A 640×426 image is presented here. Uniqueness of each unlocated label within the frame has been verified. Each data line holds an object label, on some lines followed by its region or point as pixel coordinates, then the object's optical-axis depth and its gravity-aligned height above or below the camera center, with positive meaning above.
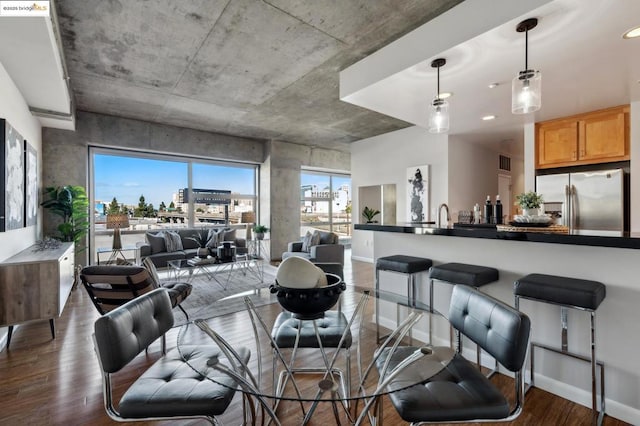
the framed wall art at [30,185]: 3.75 +0.36
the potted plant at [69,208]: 4.66 +0.06
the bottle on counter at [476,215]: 3.39 -0.06
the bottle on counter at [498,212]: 2.69 -0.01
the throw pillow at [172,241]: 5.78 -0.58
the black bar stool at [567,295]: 1.68 -0.50
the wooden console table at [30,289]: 2.74 -0.73
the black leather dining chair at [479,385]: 1.19 -0.77
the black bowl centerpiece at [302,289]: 1.40 -0.36
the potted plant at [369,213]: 7.23 -0.05
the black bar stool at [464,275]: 2.20 -0.49
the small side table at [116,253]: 5.53 -0.80
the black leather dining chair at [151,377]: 1.22 -0.78
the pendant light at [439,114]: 2.69 +0.87
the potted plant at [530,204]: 2.25 +0.05
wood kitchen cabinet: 3.60 +0.92
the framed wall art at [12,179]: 2.84 +0.35
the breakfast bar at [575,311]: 1.77 -0.59
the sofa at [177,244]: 5.47 -0.64
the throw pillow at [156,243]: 5.68 -0.60
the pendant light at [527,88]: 2.08 +0.86
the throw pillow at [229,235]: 6.42 -0.52
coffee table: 4.60 -1.10
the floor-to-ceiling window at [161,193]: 6.01 +0.41
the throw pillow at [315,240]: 5.76 -0.56
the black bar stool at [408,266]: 2.66 -0.50
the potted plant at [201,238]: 6.18 -0.55
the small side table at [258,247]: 7.20 -0.88
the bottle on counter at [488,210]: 2.98 +0.00
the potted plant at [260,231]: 7.31 -0.48
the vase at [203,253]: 4.84 -0.68
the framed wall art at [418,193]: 5.87 +0.34
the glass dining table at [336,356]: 1.27 -0.74
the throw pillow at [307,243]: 5.86 -0.63
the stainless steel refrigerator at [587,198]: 3.60 +0.15
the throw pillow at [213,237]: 5.94 -0.54
